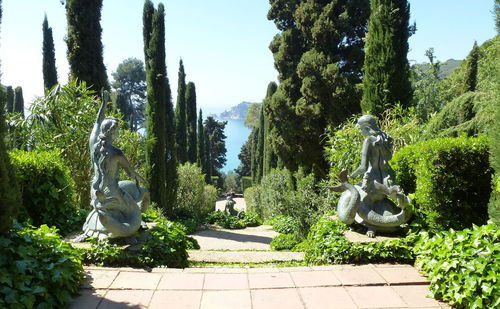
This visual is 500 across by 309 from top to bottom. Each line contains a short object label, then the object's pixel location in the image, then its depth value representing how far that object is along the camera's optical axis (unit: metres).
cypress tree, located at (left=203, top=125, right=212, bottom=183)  28.58
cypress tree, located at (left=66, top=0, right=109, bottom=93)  10.91
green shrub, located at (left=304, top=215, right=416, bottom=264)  4.45
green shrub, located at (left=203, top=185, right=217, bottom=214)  17.52
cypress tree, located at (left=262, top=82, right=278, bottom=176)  22.58
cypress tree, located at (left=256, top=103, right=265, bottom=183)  27.20
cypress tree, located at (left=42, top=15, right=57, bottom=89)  21.41
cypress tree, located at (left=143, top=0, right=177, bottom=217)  13.38
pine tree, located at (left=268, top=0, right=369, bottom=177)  12.76
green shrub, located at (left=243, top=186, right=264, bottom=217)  20.62
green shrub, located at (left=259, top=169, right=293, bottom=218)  16.40
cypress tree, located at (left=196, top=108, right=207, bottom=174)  26.97
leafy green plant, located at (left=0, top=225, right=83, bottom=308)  2.91
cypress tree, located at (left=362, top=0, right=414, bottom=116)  8.95
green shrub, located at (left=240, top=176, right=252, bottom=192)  35.06
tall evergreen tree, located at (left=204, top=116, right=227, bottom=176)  39.34
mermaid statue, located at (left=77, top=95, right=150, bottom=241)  4.59
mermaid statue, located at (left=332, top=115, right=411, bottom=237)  4.94
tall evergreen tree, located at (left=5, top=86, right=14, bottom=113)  26.56
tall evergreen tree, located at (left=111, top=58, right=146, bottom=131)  43.94
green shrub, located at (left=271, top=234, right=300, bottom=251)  9.39
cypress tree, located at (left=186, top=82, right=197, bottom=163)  24.89
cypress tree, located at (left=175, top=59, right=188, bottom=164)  22.66
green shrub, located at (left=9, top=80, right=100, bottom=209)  7.85
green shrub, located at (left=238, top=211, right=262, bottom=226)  16.41
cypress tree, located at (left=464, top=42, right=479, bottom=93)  17.64
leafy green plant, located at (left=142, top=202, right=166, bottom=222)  6.25
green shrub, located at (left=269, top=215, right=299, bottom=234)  11.04
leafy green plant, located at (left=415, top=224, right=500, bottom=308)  3.04
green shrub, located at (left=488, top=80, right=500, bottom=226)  3.80
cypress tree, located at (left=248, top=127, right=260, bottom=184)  30.88
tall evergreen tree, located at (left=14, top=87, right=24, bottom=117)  29.06
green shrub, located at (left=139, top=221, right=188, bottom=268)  4.61
